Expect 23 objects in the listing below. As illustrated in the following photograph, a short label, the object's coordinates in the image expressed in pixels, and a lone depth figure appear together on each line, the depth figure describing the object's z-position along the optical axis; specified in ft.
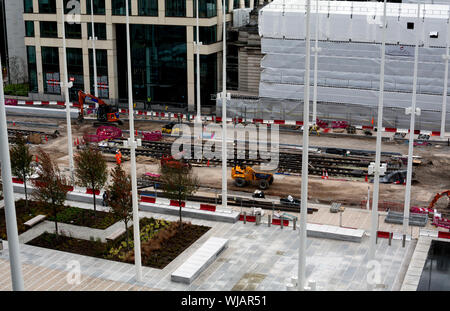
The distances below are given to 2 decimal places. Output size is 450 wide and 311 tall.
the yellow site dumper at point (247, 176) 158.41
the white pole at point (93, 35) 228.22
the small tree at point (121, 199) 109.09
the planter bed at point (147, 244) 109.60
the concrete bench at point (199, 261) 100.12
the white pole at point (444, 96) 174.66
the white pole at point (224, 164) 125.18
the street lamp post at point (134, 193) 94.94
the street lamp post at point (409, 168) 113.44
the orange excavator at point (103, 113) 222.07
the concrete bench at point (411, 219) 129.18
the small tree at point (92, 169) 125.80
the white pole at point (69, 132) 147.54
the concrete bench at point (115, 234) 117.19
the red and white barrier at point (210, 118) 207.72
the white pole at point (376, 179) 82.99
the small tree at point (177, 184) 121.08
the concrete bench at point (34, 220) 124.47
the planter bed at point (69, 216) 125.39
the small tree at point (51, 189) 116.67
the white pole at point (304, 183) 76.07
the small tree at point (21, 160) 132.05
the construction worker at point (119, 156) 171.07
